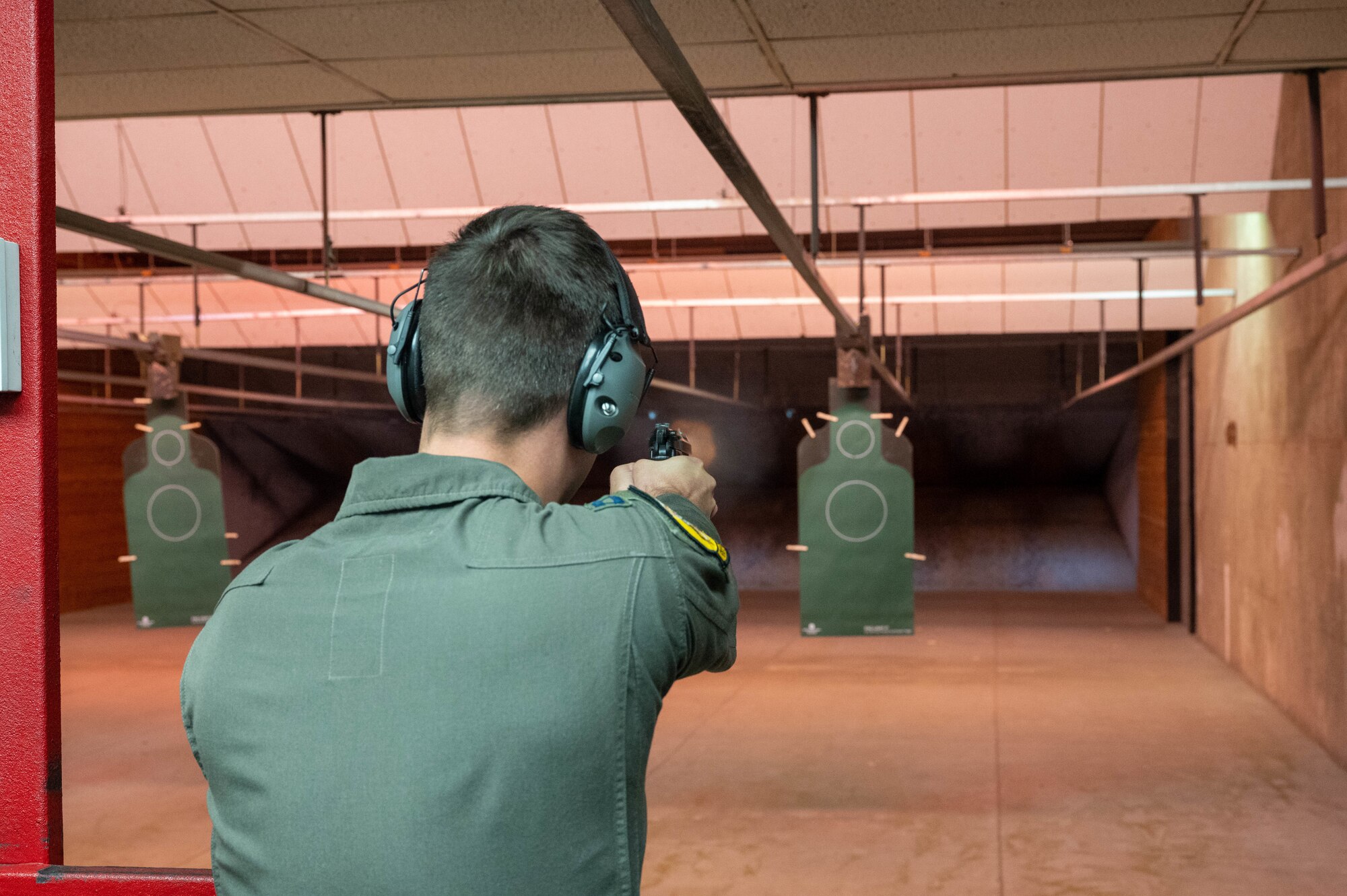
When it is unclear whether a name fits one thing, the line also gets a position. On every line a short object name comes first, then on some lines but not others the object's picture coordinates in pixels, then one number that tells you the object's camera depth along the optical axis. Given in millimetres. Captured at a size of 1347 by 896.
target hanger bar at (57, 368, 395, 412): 8750
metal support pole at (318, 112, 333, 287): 4130
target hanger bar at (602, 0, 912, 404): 1636
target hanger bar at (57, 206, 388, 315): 3010
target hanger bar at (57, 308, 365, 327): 8625
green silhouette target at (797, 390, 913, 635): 6824
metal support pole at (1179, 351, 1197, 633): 9680
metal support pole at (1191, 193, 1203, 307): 5191
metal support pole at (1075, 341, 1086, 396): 10474
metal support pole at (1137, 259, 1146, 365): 6641
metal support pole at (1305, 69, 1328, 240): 3326
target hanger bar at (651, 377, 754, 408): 8562
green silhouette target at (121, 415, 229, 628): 8078
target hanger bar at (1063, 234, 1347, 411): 4020
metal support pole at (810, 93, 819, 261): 3453
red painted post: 1262
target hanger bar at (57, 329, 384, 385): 6625
